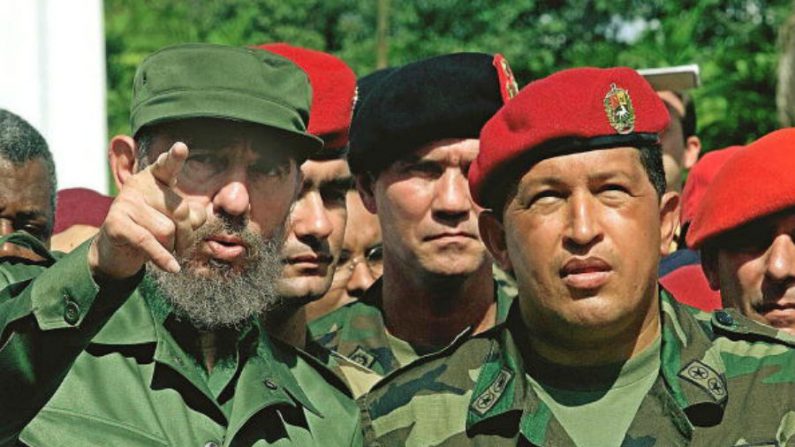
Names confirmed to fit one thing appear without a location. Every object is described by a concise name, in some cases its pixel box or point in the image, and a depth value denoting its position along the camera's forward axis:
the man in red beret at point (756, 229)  4.69
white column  9.37
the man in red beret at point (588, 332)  4.01
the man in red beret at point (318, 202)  5.09
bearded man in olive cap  3.87
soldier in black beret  5.25
